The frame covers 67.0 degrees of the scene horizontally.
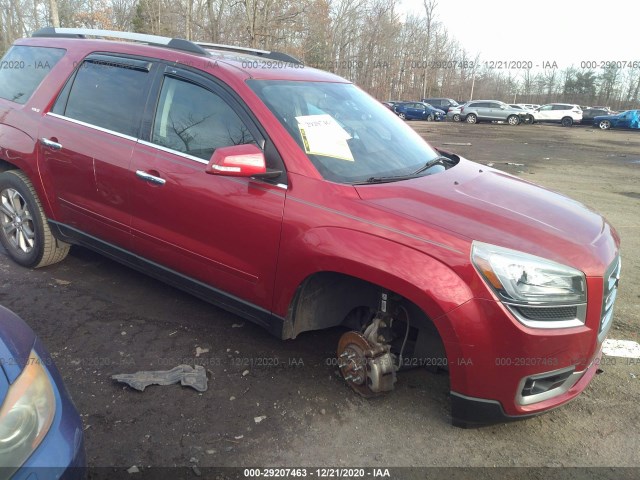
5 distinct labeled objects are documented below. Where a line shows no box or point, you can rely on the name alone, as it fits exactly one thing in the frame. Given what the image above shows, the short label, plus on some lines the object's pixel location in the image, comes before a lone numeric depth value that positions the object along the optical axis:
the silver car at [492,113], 37.47
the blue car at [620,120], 34.03
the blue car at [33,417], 1.49
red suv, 2.27
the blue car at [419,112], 39.62
